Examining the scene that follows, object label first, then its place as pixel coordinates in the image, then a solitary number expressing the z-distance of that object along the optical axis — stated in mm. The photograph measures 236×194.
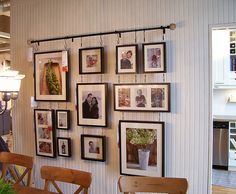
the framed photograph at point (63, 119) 2732
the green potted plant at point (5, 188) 1111
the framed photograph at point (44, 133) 2820
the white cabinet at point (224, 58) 4195
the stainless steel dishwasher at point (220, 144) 4156
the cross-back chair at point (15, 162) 1991
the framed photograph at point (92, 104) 2518
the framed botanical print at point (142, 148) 2311
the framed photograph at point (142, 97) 2279
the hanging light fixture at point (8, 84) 1789
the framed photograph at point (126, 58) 2361
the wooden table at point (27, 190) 1725
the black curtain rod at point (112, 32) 2223
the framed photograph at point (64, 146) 2740
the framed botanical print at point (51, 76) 2711
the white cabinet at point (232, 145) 4168
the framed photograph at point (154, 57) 2260
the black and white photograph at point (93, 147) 2554
